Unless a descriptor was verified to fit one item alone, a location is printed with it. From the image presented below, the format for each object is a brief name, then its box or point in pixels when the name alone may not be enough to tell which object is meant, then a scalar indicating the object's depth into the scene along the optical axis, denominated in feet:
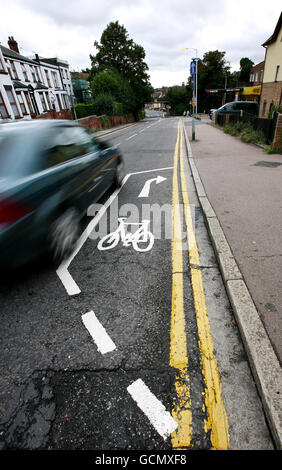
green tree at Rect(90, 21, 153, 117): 151.94
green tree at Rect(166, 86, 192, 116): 251.80
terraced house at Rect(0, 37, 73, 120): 81.10
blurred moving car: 7.65
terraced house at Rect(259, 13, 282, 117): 63.67
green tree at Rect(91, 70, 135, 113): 110.73
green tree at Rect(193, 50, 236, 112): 192.44
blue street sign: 39.99
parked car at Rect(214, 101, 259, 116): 81.65
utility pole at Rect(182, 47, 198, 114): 43.84
